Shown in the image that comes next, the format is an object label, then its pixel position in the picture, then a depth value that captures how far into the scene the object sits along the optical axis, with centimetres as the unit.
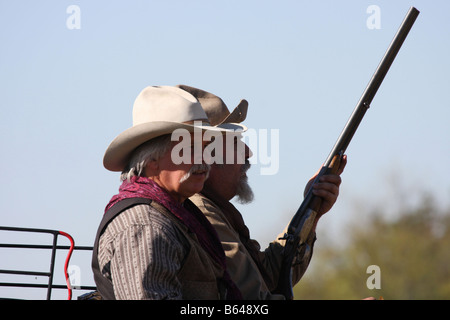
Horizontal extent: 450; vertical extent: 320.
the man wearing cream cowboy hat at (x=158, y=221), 834
